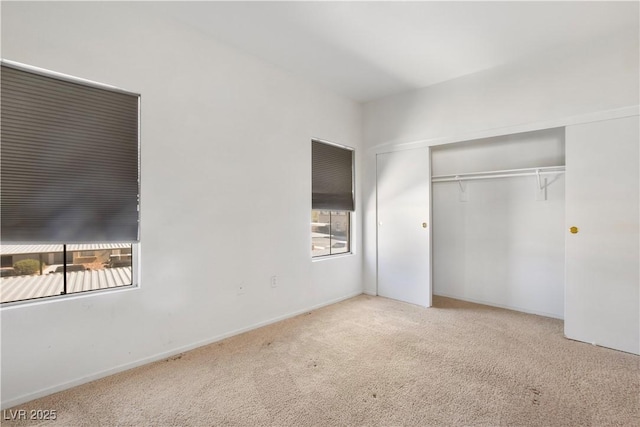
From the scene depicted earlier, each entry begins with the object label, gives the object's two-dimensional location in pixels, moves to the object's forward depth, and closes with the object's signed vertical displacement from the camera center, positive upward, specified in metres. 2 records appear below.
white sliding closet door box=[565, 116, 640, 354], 2.57 -0.20
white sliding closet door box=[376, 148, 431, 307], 3.83 -0.17
